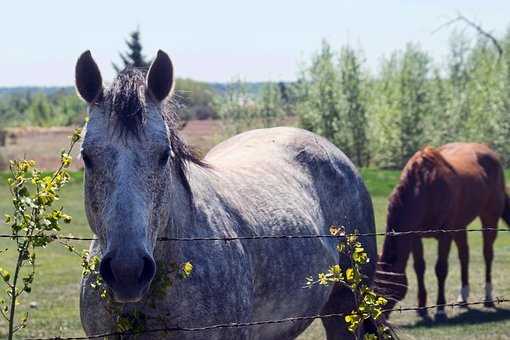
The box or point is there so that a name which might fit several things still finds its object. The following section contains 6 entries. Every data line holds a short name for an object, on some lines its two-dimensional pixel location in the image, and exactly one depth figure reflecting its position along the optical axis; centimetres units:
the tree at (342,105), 4231
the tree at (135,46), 5465
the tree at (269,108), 4825
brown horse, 1070
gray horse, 361
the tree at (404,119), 4166
